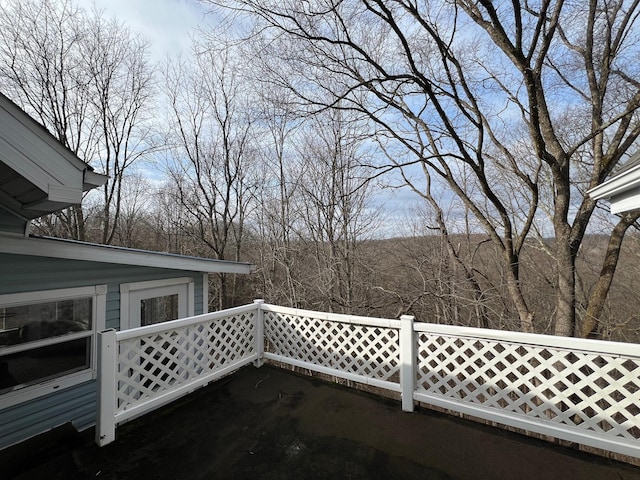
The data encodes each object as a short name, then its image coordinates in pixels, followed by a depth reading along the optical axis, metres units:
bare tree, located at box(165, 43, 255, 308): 10.70
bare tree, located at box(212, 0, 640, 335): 4.59
